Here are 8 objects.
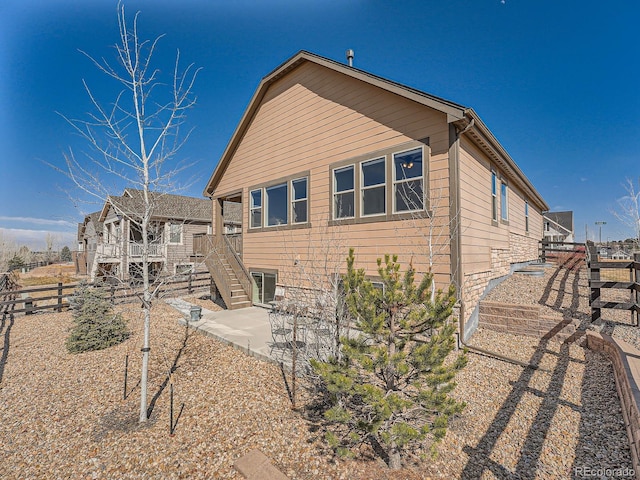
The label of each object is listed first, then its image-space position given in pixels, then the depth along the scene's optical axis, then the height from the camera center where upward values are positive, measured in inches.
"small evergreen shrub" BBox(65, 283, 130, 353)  283.1 -84.0
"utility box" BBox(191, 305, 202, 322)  359.3 -86.0
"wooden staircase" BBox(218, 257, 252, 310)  427.5 -74.2
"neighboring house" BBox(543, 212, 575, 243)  1261.9 +109.0
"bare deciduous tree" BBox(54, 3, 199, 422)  175.3 +78.2
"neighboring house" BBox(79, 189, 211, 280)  739.4 +56.8
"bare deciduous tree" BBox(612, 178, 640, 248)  534.3 +85.0
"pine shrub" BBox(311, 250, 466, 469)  107.7 -46.9
